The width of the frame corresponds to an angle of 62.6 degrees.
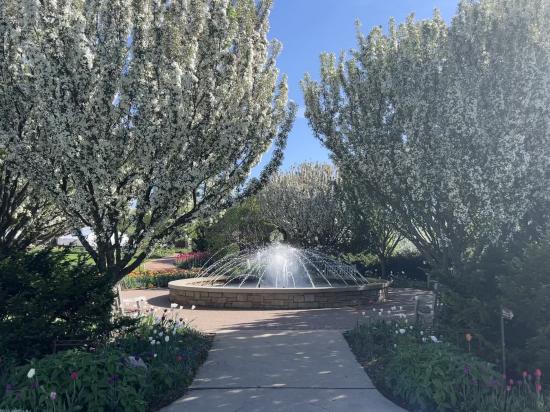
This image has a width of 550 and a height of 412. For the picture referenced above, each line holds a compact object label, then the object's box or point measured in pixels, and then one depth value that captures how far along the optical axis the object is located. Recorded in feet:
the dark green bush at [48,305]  19.66
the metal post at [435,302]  27.07
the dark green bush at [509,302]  18.58
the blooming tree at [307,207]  79.00
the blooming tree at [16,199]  26.78
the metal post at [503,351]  18.39
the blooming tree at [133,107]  22.91
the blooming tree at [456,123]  29.27
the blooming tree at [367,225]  66.59
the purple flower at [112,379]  16.87
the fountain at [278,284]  44.55
